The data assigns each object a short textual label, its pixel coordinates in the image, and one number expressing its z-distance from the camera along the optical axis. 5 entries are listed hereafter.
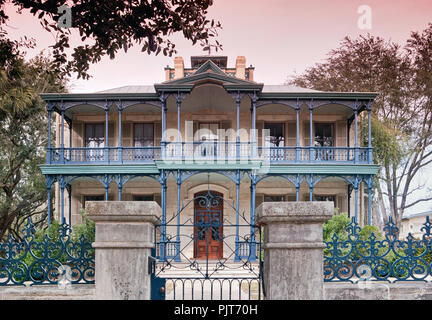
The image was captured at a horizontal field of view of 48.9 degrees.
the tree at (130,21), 5.75
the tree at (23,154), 23.03
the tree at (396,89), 24.11
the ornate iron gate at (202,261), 4.69
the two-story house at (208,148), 18.20
